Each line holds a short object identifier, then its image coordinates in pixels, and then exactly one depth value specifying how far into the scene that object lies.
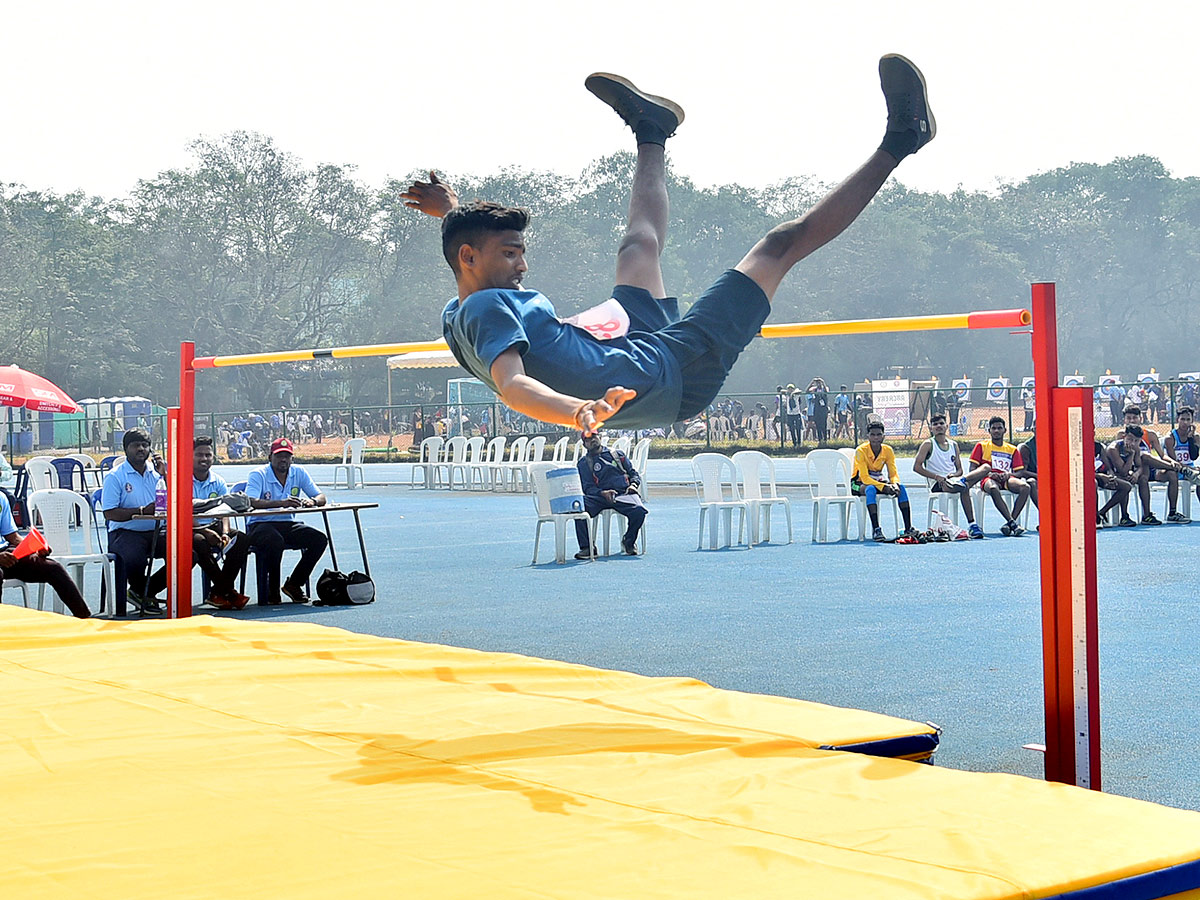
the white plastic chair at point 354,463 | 19.65
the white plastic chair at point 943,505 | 10.91
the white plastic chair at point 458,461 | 18.86
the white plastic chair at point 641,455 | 15.05
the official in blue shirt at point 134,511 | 7.34
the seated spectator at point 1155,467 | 11.79
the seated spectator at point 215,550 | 7.62
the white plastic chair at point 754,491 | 10.62
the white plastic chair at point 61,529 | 7.41
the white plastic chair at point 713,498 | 10.41
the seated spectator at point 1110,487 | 11.55
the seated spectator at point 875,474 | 10.54
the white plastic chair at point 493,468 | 18.34
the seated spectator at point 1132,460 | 11.66
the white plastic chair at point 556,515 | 9.37
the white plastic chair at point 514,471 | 17.80
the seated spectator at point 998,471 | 10.88
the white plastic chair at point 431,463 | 19.67
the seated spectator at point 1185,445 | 12.56
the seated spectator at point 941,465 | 10.86
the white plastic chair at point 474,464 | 18.75
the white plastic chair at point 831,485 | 10.88
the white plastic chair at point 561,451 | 17.06
